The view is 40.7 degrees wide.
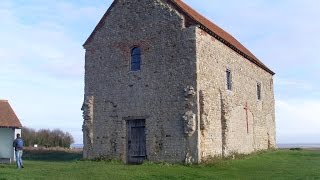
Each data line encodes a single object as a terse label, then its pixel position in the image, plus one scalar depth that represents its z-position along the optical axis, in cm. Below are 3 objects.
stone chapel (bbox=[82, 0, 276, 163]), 2058
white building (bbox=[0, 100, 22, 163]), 2922
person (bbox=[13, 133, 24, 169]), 1989
